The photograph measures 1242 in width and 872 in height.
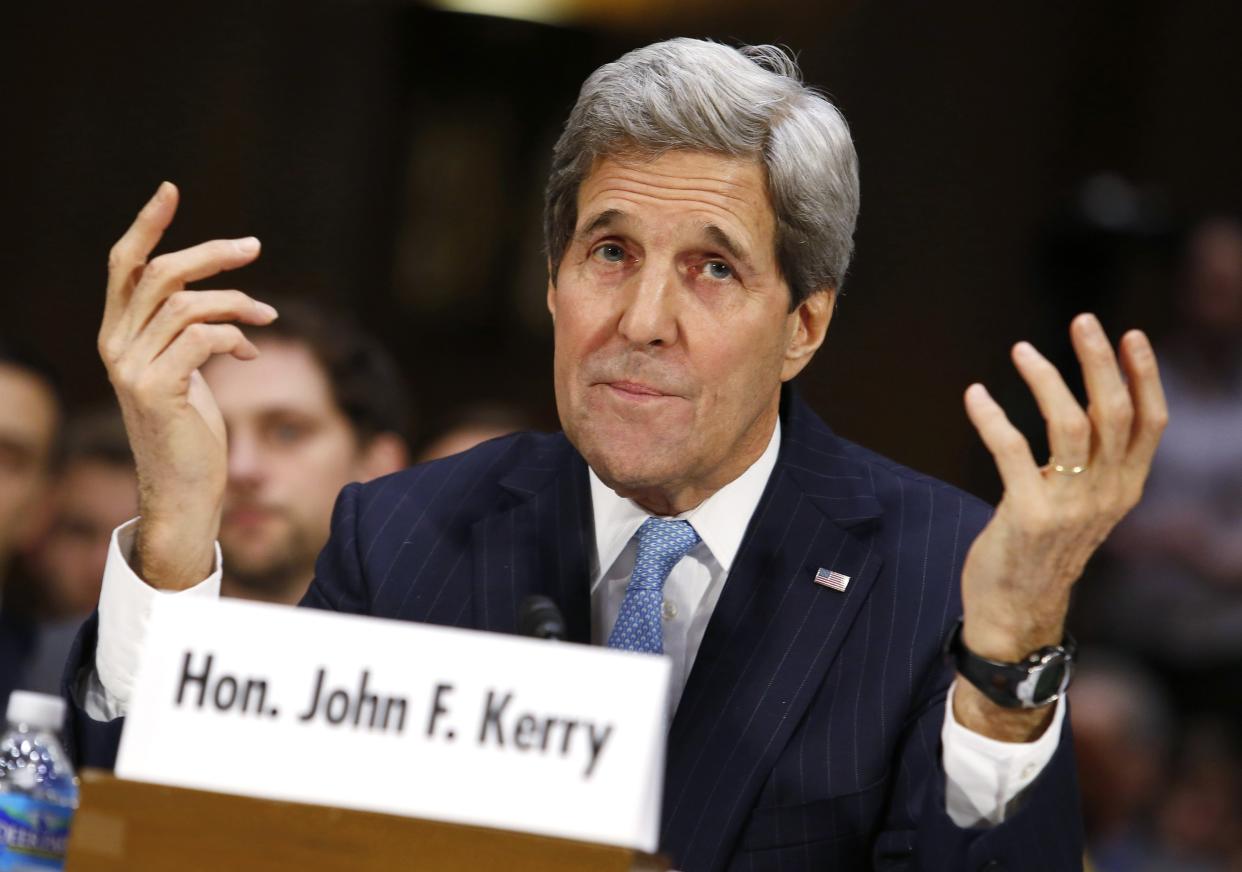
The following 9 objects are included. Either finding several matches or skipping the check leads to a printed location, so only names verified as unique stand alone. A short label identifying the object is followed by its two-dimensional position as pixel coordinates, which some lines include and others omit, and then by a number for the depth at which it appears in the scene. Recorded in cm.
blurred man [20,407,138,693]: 875
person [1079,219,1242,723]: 975
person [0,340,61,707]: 835
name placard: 279
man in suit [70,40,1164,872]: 338
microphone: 312
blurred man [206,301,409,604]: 723
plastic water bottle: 312
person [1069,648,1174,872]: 881
